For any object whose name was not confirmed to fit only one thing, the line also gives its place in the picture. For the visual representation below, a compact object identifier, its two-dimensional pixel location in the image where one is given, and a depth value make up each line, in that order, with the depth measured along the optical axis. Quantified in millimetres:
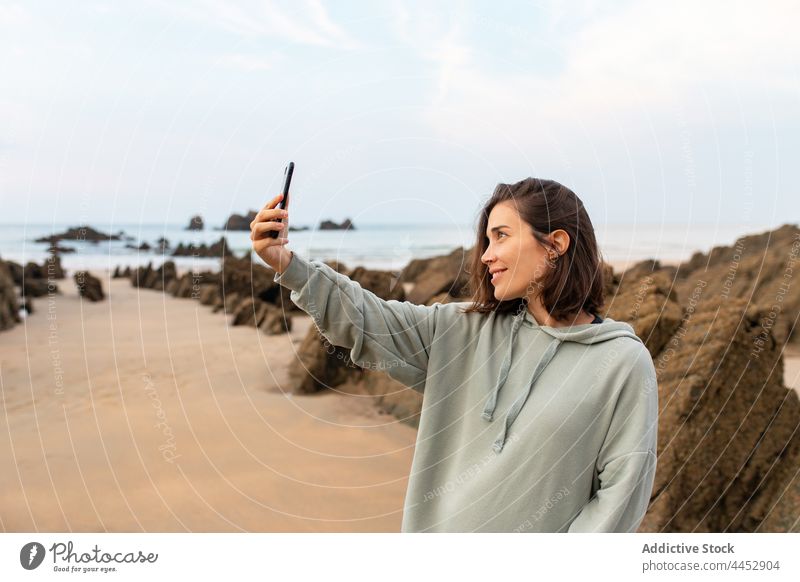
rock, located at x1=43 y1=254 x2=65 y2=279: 8164
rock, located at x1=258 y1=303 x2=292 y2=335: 7145
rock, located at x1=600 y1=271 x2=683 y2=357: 3605
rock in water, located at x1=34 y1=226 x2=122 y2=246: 7609
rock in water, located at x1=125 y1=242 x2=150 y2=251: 8909
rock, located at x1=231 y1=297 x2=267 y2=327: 7258
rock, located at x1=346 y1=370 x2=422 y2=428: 5039
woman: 1873
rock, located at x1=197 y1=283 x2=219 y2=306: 8234
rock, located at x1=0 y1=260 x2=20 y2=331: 6691
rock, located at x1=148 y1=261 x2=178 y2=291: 9711
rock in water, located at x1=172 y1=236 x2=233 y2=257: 8250
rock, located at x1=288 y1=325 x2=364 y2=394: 5453
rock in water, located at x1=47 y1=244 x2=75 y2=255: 8133
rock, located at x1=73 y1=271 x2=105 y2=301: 8500
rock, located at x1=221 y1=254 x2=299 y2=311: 7848
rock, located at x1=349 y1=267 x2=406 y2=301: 6062
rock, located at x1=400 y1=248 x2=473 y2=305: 5785
